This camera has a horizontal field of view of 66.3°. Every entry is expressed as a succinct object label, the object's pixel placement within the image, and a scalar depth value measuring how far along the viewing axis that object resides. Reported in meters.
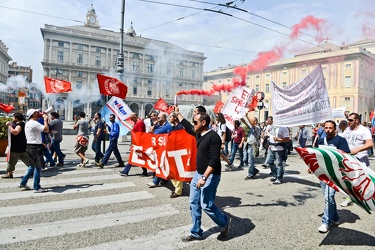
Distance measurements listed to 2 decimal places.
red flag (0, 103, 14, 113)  9.88
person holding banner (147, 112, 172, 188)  6.84
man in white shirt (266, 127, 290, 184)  7.18
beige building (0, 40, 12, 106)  45.81
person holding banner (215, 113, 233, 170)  8.56
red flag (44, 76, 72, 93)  11.59
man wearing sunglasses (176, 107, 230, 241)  3.82
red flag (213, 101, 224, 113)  15.31
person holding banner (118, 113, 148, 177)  8.03
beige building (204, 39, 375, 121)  41.03
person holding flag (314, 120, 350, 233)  4.29
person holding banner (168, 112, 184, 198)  6.03
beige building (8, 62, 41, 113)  79.25
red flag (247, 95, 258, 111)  11.08
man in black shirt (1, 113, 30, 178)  6.78
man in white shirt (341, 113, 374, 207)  5.28
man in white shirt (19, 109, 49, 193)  6.07
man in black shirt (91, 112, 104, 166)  9.62
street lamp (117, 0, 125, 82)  13.91
